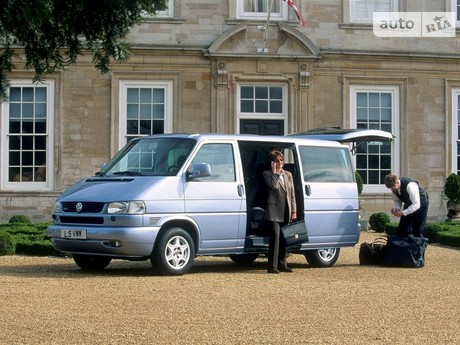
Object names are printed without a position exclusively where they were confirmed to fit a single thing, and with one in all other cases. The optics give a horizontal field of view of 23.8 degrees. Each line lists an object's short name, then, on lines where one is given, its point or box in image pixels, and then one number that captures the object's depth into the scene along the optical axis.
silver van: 13.42
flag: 25.16
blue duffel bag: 15.67
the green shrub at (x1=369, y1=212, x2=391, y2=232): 24.44
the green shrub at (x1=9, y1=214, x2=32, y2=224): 25.02
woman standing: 14.41
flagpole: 25.77
